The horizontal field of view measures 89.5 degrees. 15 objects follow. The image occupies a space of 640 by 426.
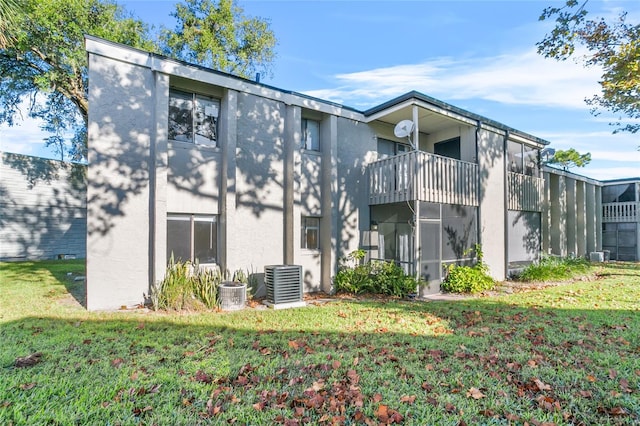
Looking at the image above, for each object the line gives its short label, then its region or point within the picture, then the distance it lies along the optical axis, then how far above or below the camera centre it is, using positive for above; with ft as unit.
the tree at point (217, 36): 60.03 +36.86
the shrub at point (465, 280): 33.44 -5.79
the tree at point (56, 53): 39.91 +22.69
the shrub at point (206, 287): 25.22 -4.81
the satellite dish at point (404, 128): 33.14 +10.15
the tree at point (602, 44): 29.81 +18.42
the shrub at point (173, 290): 24.12 -4.81
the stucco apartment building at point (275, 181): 24.59 +4.37
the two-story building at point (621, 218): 68.64 +1.58
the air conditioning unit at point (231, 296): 25.31 -5.56
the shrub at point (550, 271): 40.40 -5.94
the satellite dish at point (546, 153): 47.73 +10.76
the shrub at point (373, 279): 31.19 -5.28
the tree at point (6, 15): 16.08 +10.66
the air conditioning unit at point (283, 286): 26.94 -5.09
